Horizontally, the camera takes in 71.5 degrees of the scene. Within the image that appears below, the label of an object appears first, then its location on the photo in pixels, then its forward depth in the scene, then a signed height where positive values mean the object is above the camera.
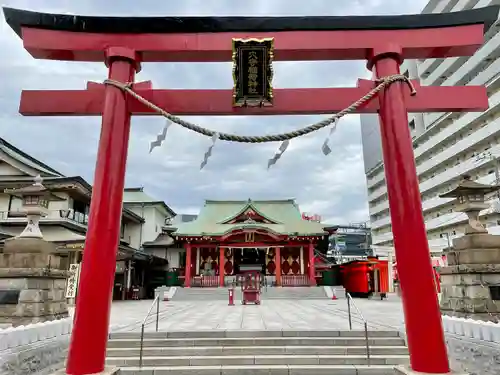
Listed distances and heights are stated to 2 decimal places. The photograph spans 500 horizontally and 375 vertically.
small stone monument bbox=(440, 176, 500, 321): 5.95 +0.11
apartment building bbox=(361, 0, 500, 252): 33.75 +15.53
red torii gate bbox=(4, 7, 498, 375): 4.88 +3.35
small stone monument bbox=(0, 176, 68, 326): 6.31 -0.09
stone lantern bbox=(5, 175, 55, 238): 7.30 +1.57
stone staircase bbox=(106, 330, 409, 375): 6.67 -1.62
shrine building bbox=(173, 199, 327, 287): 26.86 +2.25
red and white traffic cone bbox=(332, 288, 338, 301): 23.21 -1.40
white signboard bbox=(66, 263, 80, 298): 16.02 -0.45
